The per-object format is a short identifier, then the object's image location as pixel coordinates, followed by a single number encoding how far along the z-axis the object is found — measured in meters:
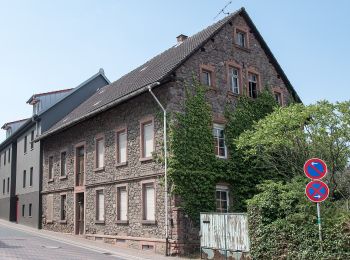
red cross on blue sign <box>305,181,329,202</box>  11.39
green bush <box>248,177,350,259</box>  12.25
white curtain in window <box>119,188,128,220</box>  21.91
